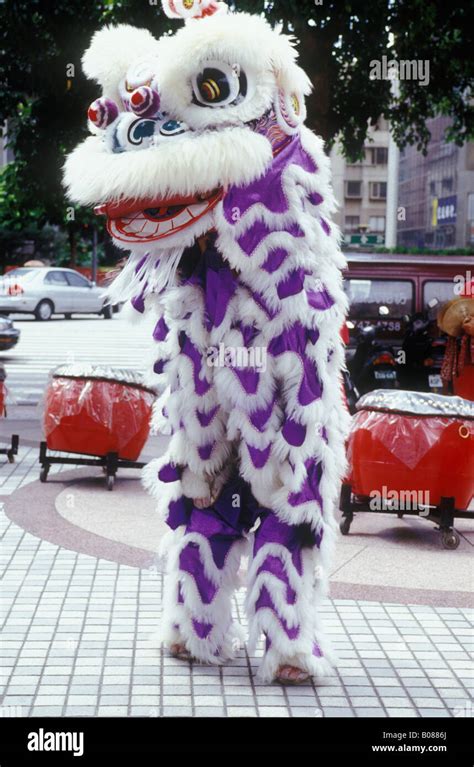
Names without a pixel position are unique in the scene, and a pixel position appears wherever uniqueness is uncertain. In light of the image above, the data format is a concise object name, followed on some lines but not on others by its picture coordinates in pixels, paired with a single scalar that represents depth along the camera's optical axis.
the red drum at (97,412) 6.90
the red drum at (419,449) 5.70
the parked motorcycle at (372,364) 10.62
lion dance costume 3.61
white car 24.72
